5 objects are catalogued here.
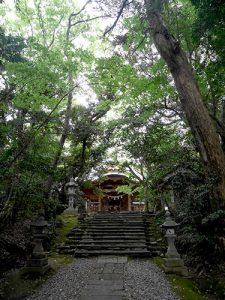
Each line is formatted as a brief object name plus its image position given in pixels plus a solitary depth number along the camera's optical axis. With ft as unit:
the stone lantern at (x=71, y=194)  46.73
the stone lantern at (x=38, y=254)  21.21
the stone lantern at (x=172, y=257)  21.63
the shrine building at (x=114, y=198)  74.40
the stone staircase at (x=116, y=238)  30.17
